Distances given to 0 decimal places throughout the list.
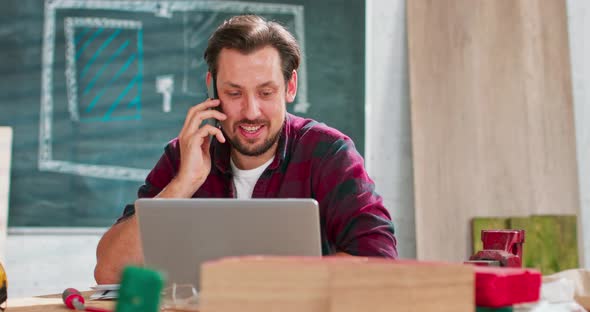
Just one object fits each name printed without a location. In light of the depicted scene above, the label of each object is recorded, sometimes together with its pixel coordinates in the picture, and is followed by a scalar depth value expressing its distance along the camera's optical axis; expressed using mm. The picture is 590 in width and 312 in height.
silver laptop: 1630
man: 2031
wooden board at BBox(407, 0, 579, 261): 2854
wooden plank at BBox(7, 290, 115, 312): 1742
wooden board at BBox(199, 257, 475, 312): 1076
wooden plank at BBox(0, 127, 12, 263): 2654
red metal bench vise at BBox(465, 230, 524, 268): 1584
